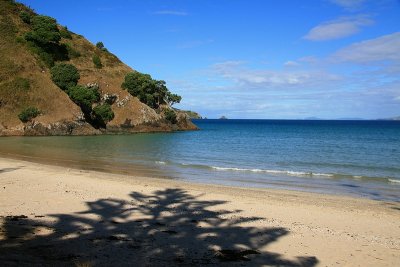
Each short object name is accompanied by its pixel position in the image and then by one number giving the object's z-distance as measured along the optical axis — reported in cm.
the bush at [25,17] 8247
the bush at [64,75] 7069
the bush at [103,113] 7081
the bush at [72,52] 8435
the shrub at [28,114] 5878
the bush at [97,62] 8521
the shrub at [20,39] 7388
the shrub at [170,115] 8670
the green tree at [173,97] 10231
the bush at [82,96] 6875
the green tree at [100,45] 9844
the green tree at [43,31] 7625
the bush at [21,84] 6309
